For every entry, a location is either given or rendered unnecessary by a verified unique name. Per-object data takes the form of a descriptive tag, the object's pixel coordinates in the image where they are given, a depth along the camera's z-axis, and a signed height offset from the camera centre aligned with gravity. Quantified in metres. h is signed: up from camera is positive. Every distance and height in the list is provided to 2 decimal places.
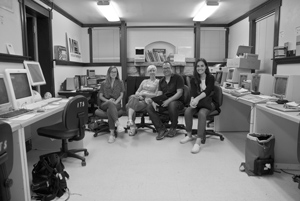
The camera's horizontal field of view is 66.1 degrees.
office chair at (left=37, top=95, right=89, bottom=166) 2.40 -0.56
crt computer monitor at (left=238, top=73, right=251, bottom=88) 3.86 -0.02
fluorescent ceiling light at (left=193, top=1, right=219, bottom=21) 4.24 +1.34
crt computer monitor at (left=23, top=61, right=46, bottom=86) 2.88 +0.04
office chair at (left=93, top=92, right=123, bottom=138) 3.69 -0.86
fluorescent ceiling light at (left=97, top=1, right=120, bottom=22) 4.15 +1.31
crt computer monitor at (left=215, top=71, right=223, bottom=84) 4.92 +0.00
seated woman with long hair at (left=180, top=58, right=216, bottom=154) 3.25 -0.30
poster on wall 5.01 +0.63
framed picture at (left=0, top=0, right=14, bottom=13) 2.81 +0.89
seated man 3.67 -0.40
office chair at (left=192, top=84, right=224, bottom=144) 3.49 -0.34
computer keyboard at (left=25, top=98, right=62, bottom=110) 2.42 -0.31
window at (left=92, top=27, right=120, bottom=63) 6.03 +0.84
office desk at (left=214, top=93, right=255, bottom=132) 3.99 -0.73
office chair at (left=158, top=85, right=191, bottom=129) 3.77 -0.47
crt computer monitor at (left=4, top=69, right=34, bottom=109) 2.21 -0.11
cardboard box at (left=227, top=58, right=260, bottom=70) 4.28 +0.24
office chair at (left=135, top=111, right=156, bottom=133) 3.98 -0.87
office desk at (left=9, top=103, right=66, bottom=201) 1.75 -0.70
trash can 2.35 -0.82
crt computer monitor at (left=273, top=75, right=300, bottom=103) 2.56 -0.13
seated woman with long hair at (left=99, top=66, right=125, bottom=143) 3.74 -0.24
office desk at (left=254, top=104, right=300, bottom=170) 2.51 -0.68
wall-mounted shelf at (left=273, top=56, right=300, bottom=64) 3.44 +0.25
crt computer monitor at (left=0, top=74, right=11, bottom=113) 2.12 -0.19
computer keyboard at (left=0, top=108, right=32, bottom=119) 1.96 -0.33
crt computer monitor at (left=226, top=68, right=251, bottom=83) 4.32 +0.06
